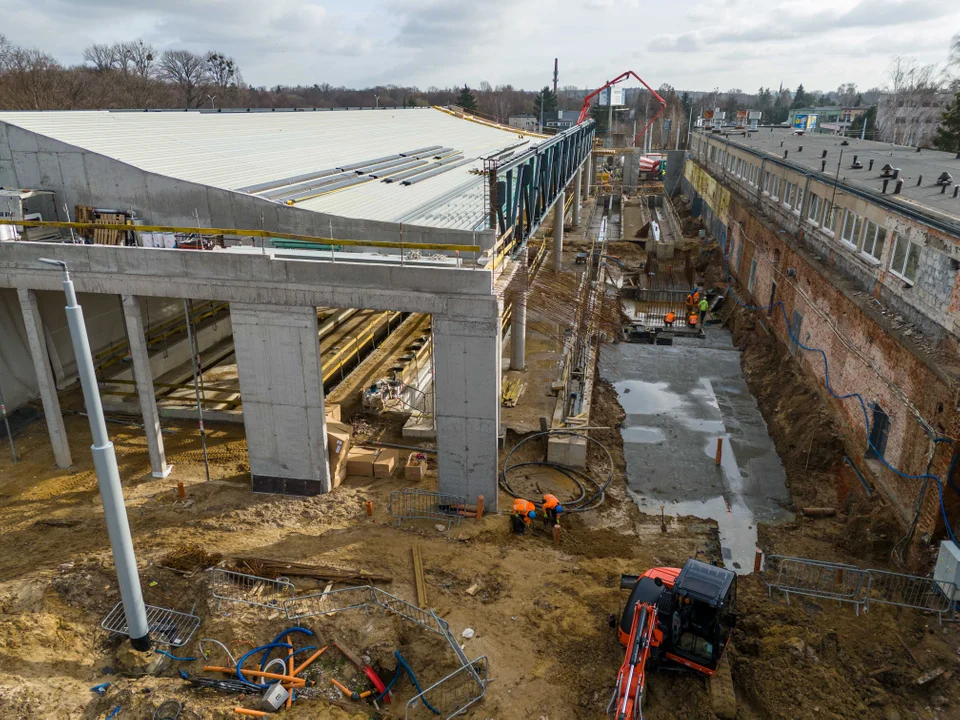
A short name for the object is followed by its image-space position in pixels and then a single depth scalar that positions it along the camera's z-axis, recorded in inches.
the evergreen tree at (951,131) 2151.8
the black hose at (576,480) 662.5
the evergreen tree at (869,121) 3611.7
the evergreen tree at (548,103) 4736.2
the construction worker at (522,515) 588.1
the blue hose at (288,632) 433.4
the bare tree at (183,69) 4105.6
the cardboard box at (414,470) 657.0
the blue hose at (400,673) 417.8
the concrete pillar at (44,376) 644.7
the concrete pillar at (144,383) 624.1
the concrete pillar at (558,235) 1418.2
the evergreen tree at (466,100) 4033.2
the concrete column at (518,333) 923.4
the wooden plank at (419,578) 485.9
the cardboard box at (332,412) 726.5
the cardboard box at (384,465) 668.7
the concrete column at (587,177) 2515.9
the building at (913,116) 3262.8
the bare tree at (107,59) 3998.5
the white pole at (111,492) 387.5
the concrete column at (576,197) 1986.2
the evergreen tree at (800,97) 7286.4
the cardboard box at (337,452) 647.1
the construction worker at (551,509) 598.5
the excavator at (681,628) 377.1
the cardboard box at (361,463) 669.3
